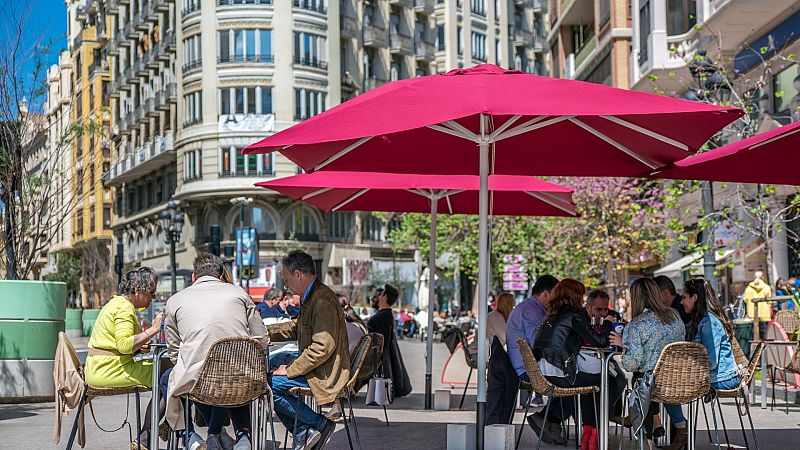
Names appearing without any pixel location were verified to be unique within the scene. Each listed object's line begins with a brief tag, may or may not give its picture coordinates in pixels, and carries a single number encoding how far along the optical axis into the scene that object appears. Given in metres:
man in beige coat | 8.05
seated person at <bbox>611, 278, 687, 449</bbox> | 9.00
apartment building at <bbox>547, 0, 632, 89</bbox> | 39.31
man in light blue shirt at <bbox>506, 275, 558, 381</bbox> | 10.70
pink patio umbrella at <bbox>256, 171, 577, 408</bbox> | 12.69
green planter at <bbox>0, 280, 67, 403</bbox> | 14.46
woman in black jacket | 9.42
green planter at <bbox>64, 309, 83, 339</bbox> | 43.72
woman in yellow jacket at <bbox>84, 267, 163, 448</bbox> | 8.84
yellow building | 74.25
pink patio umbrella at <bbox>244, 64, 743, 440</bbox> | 7.61
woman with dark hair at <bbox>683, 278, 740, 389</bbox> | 9.47
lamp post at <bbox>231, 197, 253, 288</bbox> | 53.27
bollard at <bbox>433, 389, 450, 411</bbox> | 13.97
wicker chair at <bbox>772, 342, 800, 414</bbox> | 12.13
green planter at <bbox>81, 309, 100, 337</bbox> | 43.50
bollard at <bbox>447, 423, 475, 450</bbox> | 9.00
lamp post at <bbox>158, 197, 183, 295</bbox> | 34.44
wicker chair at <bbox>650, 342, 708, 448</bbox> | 8.61
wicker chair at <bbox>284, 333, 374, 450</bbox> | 8.98
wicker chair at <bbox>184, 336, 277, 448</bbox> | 7.88
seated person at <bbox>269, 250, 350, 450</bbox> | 8.63
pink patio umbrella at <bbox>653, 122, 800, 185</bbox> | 8.94
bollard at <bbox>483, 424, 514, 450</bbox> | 8.72
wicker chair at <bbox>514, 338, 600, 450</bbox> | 9.09
